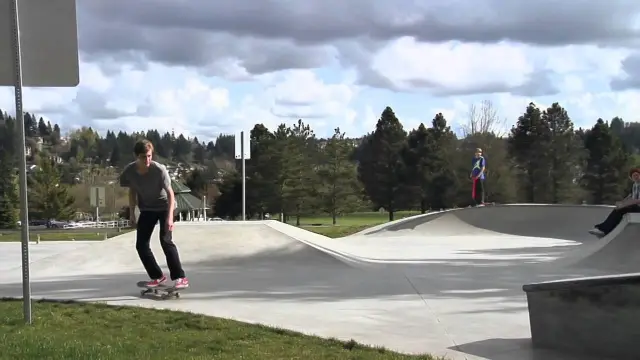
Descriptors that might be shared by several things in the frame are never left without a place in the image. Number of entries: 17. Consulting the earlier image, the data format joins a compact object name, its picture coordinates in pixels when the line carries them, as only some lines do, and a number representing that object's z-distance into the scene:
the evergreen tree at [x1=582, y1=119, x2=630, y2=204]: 49.66
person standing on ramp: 19.13
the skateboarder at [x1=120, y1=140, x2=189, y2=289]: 7.12
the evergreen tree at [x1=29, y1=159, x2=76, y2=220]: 55.53
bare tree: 55.66
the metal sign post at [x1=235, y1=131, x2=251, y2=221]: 18.00
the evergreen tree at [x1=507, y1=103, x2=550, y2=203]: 50.91
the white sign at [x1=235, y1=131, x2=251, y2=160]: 18.08
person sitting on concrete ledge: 13.13
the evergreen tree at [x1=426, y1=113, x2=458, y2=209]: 55.41
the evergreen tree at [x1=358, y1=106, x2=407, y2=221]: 59.81
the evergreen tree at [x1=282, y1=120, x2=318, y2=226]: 53.47
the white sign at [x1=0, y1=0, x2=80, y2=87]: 5.73
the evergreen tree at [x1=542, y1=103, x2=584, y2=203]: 49.72
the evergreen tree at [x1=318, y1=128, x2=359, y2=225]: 56.25
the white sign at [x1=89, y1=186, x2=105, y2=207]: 29.89
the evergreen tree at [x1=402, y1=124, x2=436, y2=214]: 57.41
